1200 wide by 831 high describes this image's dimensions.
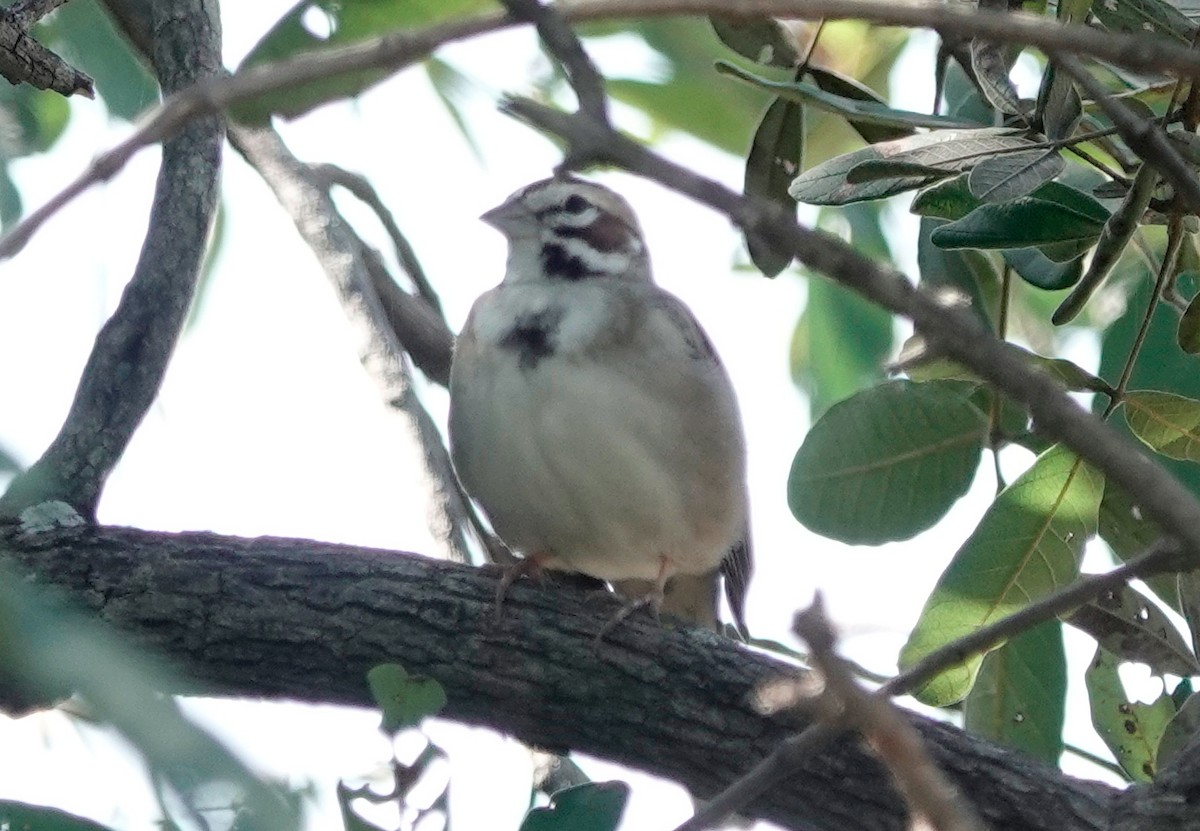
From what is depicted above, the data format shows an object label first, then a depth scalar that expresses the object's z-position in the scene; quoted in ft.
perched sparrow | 22.27
